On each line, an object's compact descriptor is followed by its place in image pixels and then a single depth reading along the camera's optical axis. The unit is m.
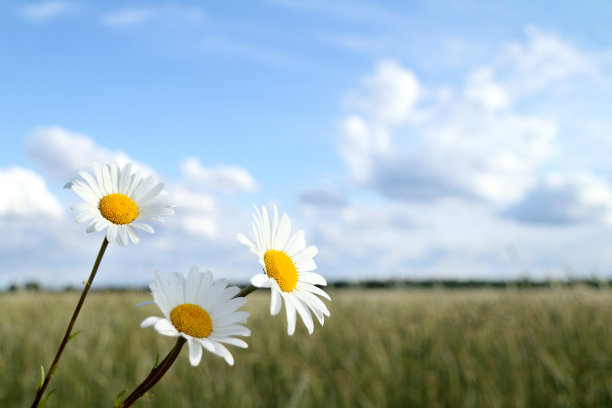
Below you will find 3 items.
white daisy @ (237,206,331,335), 0.20
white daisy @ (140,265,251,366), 0.18
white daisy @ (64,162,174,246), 0.21
